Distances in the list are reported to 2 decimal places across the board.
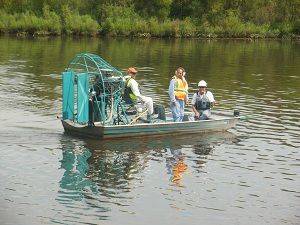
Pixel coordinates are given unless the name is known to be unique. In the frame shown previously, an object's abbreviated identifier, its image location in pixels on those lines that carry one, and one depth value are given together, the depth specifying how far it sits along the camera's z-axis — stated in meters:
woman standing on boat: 21.70
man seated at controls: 21.17
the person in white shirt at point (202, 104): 22.17
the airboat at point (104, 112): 20.14
